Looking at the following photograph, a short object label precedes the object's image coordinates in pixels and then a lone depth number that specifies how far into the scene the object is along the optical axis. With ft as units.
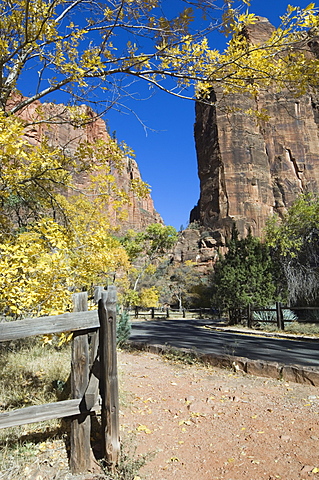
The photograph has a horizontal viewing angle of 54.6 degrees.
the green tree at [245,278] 55.93
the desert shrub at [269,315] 55.72
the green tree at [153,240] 128.36
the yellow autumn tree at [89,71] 12.55
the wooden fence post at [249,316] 53.21
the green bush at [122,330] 28.94
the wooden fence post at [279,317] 47.42
